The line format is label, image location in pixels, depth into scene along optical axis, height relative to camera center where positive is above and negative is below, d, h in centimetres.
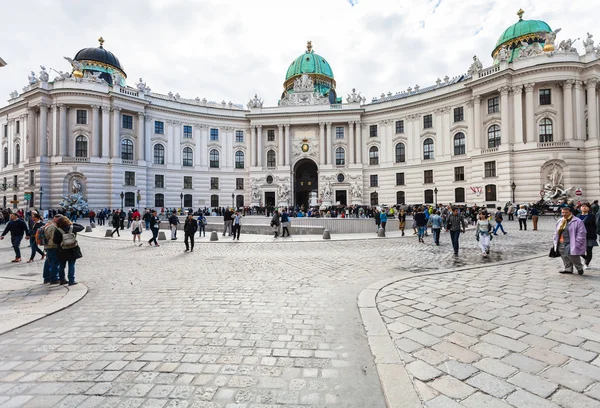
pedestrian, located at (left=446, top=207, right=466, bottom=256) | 1104 -73
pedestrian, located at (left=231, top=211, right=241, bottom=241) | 1837 -104
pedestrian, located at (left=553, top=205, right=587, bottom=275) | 727 -89
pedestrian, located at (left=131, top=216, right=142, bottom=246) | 1620 -85
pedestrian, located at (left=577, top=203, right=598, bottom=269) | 817 -69
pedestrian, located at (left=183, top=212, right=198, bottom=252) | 1334 -82
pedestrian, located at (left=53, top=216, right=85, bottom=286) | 723 -86
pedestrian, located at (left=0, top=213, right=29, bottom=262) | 1083 -65
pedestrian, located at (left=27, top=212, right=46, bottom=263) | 1020 -81
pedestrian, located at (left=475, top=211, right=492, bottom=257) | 1035 -91
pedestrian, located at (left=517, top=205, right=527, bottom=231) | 1976 -64
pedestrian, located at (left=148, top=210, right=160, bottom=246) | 1559 -79
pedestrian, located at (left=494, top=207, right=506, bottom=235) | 1785 -86
